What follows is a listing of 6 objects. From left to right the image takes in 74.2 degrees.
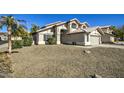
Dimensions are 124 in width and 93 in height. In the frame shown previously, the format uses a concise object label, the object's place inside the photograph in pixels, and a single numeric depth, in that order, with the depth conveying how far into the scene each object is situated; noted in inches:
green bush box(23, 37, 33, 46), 272.9
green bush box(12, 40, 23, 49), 249.7
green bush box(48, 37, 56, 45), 298.7
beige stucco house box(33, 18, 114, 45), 296.0
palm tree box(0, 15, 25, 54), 222.8
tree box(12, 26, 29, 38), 231.7
